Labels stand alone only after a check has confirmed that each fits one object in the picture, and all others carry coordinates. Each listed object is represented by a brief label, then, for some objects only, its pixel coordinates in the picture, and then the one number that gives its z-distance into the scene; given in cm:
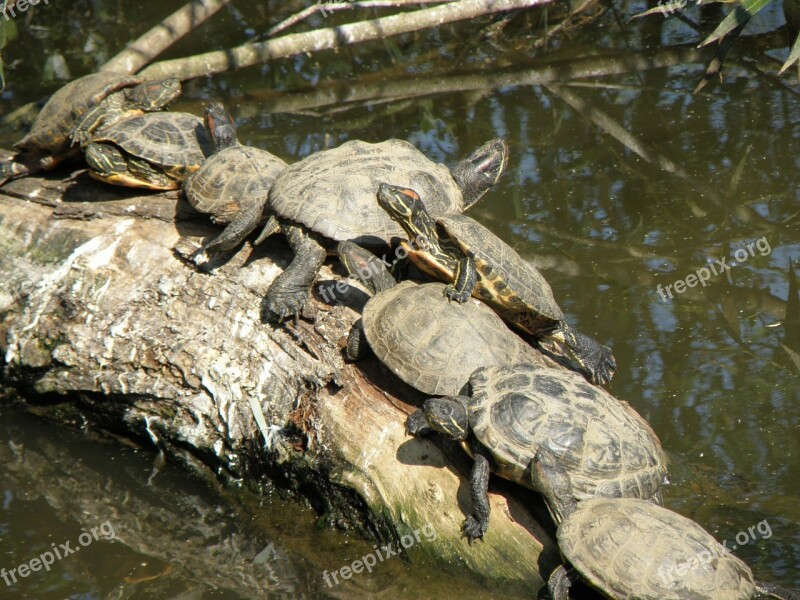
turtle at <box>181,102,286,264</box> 1074
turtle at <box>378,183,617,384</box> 980
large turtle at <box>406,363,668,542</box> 819
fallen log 872
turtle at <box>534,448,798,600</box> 725
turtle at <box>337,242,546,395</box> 918
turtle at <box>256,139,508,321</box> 1020
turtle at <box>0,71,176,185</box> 1283
